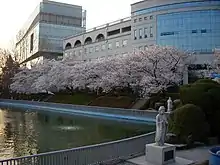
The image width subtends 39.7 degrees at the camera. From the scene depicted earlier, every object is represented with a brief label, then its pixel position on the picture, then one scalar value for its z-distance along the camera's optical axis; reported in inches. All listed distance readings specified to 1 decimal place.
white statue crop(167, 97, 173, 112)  994.5
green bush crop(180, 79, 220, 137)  658.2
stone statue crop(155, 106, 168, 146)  457.3
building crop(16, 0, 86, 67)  4224.9
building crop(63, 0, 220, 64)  2524.6
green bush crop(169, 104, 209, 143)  609.3
